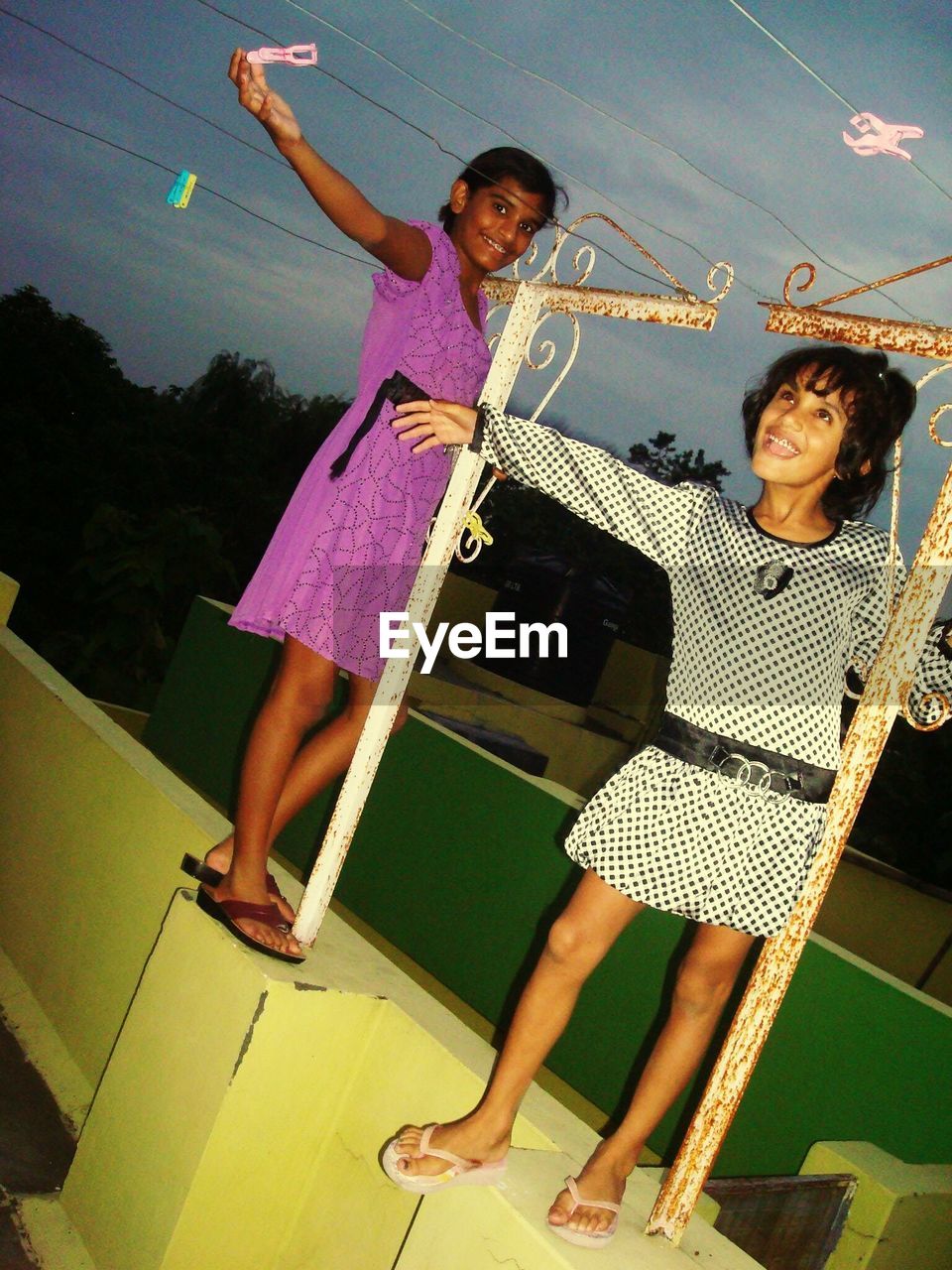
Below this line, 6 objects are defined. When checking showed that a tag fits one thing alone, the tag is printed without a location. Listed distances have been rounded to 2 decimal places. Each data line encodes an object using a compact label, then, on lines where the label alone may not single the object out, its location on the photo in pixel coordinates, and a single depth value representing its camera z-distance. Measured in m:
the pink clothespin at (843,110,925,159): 1.58
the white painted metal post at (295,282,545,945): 2.05
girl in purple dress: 2.01
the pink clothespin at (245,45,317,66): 1.64
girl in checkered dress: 1.58
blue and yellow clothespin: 2.28
